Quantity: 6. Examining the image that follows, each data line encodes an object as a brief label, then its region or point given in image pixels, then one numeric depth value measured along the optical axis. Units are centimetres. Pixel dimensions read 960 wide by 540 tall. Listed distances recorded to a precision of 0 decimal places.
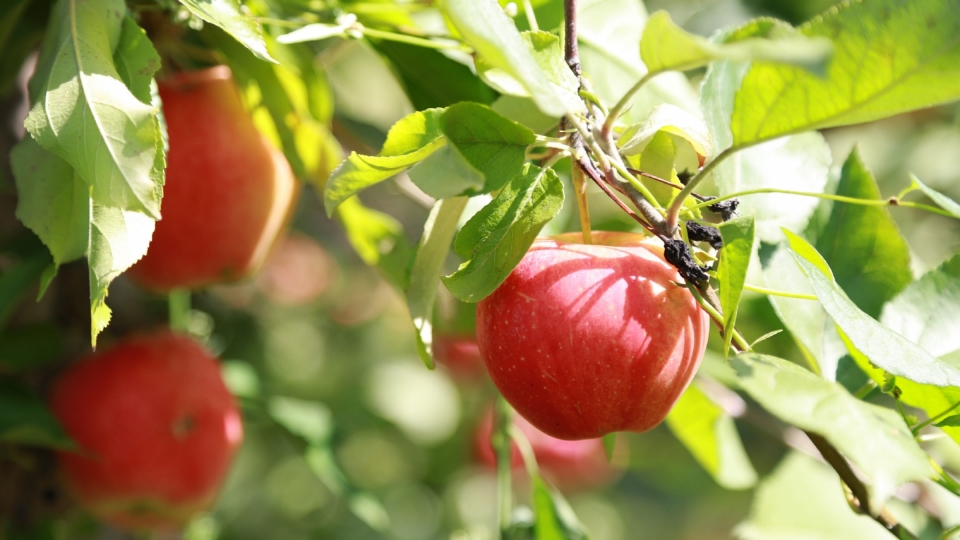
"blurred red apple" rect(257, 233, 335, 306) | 242
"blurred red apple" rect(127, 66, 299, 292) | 132
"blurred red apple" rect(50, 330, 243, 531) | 136
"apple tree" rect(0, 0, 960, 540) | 113
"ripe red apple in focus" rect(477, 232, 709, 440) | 117
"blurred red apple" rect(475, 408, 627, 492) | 202
